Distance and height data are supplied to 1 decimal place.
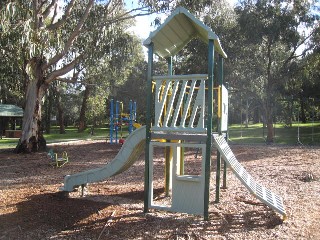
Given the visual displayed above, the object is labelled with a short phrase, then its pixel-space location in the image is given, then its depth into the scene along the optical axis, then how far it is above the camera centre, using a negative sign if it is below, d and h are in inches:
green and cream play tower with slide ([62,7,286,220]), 232.4 -14.2
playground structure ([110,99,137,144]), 727.4 +2.2
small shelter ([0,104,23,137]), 1254.9 +18.8
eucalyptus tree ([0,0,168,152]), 605.0 +136.7
